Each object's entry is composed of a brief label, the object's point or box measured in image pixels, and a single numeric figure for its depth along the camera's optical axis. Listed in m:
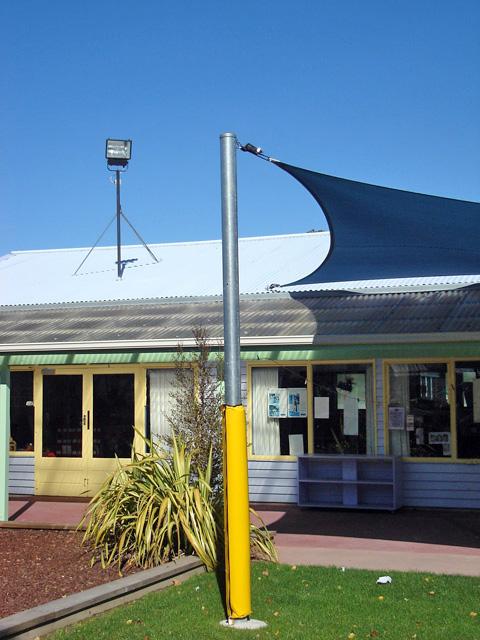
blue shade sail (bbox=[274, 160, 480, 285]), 8.43
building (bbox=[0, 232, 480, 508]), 12.19
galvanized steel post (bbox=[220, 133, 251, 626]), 6.57
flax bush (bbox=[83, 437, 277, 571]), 8.40
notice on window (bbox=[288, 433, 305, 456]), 13.55
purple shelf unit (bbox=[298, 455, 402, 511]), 12.62
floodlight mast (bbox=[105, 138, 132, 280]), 19.23
